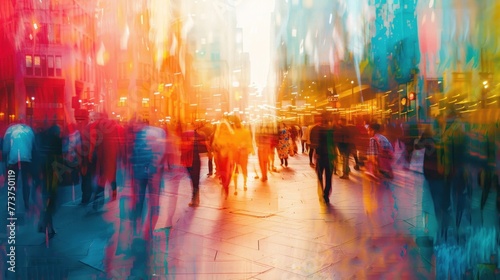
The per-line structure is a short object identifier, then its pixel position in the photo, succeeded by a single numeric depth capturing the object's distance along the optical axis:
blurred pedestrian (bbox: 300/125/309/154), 25.04
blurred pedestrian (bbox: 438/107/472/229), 6.88
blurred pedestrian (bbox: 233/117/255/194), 12.97
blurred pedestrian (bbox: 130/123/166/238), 7.13
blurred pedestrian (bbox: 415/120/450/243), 6.99
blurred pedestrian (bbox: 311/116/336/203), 10.96
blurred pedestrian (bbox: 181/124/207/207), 11.07
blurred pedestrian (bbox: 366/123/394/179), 9.61
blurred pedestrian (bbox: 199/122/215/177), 17.15
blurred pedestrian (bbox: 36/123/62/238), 7.70
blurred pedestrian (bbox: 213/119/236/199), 12.40
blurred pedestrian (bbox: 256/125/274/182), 15.64
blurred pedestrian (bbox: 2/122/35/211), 7.95
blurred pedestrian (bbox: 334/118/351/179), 15.88
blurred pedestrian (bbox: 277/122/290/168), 19.61
